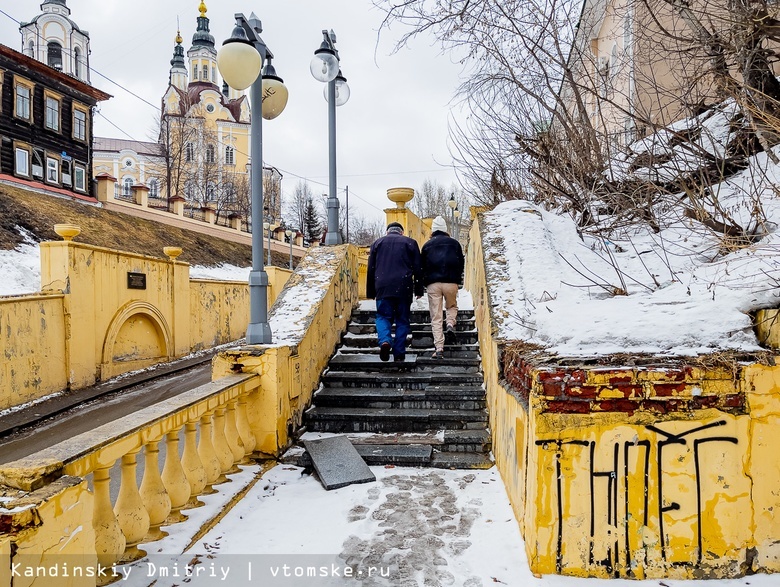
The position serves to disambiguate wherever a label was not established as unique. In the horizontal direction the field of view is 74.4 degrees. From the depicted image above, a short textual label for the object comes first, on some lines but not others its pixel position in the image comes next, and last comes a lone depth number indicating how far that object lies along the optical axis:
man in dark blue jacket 6.19
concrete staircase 4.71
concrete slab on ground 4.14
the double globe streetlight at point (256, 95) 4.43
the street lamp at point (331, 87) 6.65
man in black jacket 6.39
